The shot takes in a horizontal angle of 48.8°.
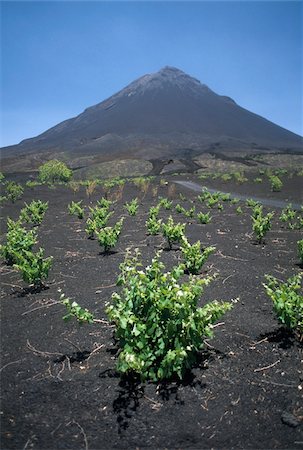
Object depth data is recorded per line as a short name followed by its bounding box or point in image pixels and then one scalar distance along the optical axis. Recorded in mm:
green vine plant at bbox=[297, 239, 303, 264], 6691
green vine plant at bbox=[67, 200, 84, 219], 12837
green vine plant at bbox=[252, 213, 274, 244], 8299
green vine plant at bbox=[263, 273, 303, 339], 3588
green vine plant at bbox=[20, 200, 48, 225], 11869
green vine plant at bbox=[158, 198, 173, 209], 15520
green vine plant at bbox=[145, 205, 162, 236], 9055
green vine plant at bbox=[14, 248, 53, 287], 5344
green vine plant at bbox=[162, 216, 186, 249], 7395
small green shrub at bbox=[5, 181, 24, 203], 19850
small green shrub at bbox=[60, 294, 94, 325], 3434
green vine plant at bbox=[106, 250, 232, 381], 2947
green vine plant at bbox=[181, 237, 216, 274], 5727
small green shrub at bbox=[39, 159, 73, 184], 38438
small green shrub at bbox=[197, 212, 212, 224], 11477
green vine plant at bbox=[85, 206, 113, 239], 9039
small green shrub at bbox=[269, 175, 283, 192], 23303
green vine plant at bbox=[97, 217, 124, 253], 7449
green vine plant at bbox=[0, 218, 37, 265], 6441
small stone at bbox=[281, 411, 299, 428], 2691
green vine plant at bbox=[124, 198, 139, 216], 13203
